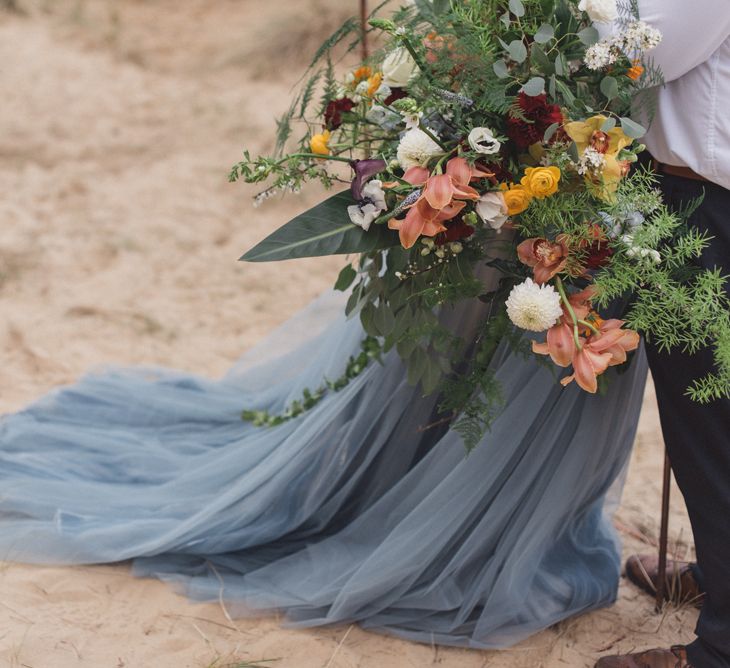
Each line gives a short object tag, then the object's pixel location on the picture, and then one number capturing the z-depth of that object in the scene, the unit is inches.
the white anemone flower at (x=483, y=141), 116.6
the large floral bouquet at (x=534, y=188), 116.6
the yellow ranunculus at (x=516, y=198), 117.1
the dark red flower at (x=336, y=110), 129.3
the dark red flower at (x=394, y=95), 125.0
